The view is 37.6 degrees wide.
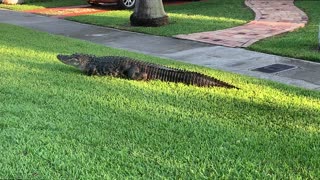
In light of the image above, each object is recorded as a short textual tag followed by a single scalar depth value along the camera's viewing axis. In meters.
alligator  5.76
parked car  15.56
